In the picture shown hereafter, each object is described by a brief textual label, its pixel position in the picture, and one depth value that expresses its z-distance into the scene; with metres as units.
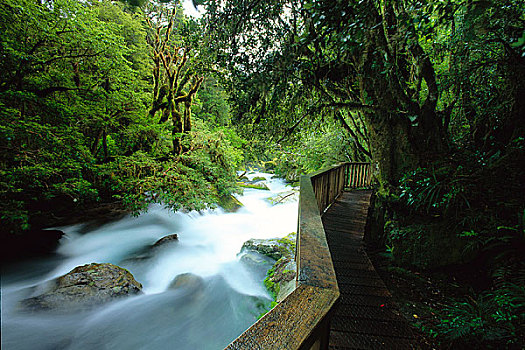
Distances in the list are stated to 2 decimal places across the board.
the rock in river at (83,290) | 4.70
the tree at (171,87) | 8.41
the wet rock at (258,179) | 23.04
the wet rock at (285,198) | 13.34
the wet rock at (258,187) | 17.86
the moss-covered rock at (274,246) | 6.66
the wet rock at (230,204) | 11.73
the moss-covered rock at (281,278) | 4.74
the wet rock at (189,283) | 6.18
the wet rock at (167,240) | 7.95
